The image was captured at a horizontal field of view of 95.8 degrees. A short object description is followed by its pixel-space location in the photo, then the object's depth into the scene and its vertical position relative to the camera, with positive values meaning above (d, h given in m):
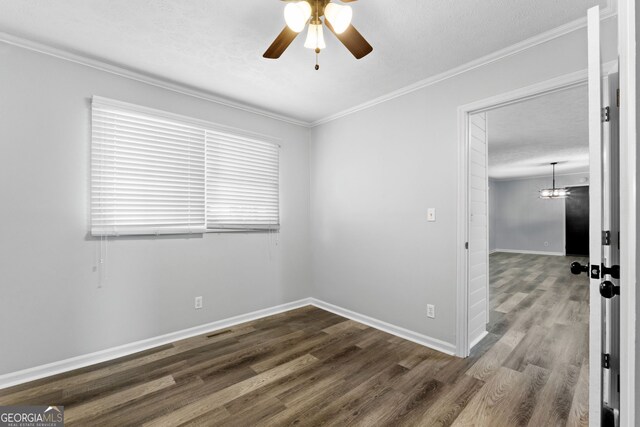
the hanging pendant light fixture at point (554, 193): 7.84 +0.66
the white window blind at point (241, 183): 3.20 +0.39
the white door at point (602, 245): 1.13 -0.12
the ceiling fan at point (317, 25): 1.52 +1.07
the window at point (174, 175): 2.53 +0.42
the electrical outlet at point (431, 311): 2.77 -0.91
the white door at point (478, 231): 2.78 -0.16
